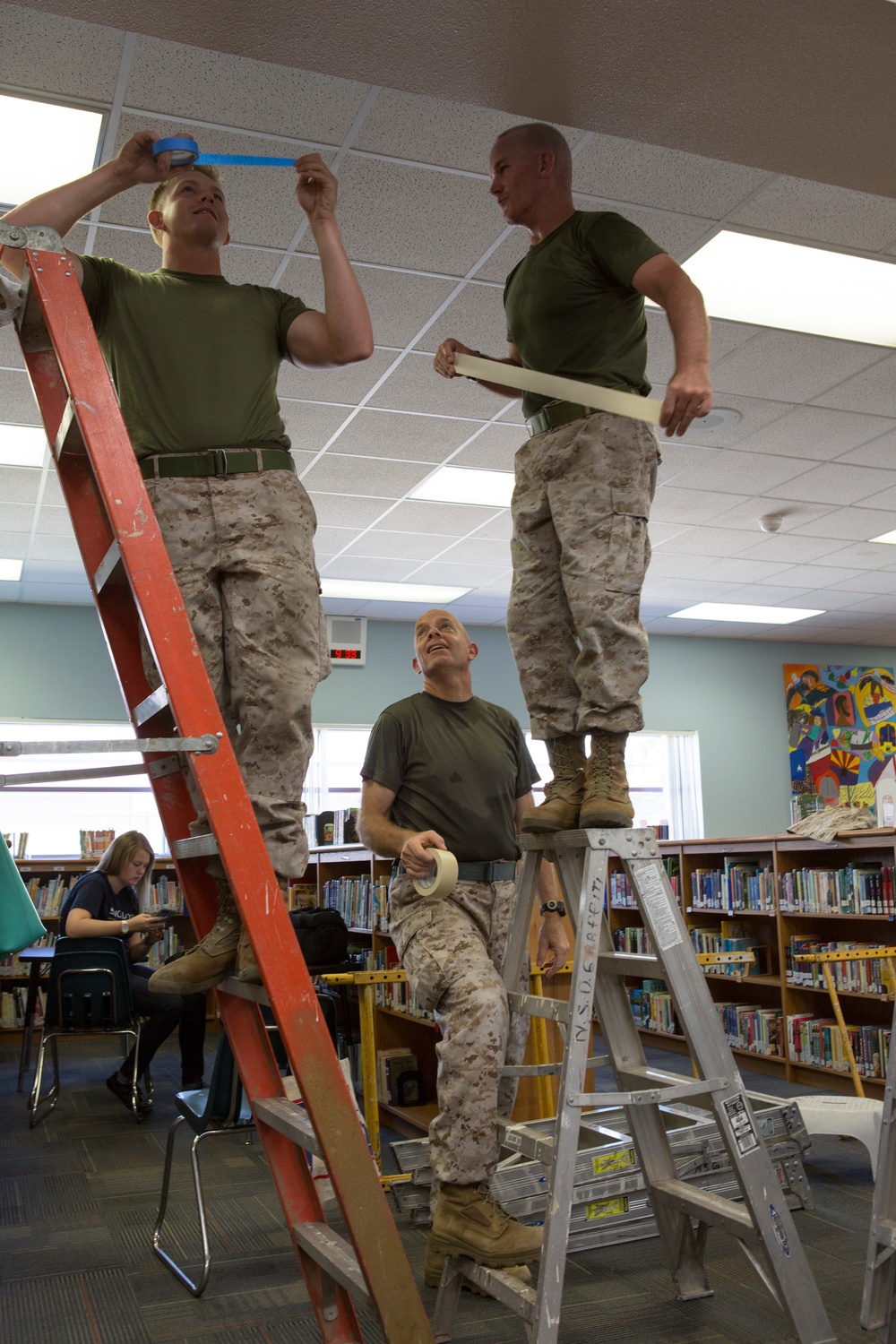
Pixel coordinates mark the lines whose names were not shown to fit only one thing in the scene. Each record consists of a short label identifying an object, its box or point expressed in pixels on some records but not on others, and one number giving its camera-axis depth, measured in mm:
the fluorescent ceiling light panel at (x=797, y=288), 4035
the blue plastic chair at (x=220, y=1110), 2783
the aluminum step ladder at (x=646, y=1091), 1688
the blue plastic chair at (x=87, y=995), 4430
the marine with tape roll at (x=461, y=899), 2127
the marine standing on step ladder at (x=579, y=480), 1848
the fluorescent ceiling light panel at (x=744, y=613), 9336
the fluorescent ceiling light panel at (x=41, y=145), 3264
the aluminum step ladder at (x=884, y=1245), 2018
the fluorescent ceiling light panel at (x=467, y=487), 6211
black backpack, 4242
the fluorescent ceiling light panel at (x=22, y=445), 5410
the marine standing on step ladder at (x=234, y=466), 1732
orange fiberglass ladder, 1324
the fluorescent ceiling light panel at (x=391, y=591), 8523
